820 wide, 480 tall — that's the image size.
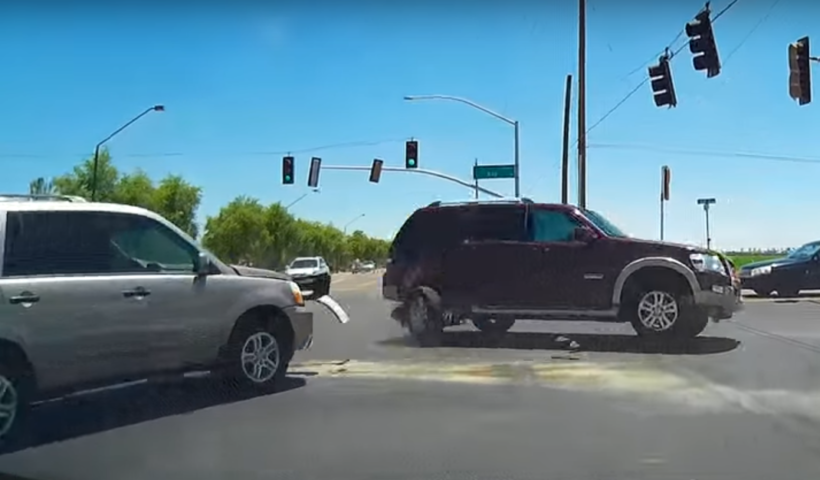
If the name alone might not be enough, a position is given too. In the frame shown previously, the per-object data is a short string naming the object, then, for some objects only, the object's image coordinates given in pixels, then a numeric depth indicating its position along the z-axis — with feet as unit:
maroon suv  43.29
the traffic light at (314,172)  108.26
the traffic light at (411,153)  104.06
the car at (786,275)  85.10
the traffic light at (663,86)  69.56
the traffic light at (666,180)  95.14
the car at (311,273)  99.35
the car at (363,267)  262.02
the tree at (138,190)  108.68
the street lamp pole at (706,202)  131.03
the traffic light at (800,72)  58.54
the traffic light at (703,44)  58.90
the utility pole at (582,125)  94.12
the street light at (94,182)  95.76
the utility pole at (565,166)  108.39
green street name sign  104.22
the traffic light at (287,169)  109.50
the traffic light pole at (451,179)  103.79
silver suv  24.66
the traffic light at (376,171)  109.29
